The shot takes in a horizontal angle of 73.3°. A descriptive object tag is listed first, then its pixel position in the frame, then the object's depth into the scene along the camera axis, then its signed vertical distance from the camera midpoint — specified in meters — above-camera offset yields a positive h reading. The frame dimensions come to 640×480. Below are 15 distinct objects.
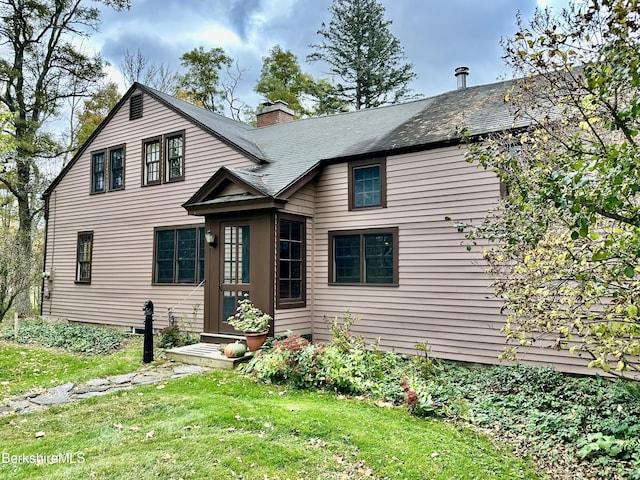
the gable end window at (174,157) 11.67 +2.84
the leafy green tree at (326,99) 23.86 +8.97
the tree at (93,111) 20.92 +7.49
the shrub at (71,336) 9.80 -1.91
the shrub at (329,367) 6.21 -1.64
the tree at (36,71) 16.62 +7.88
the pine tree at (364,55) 23.77 +11.49
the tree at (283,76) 24.28 +10.57
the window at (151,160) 12.15 +2.85
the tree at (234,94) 24.88 +9.69
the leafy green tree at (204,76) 24.12 +10.45
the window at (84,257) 13.18 +0.12
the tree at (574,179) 2.55 +0.52
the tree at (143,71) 22.86 +10.17
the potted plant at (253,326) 7.93 -1.21
